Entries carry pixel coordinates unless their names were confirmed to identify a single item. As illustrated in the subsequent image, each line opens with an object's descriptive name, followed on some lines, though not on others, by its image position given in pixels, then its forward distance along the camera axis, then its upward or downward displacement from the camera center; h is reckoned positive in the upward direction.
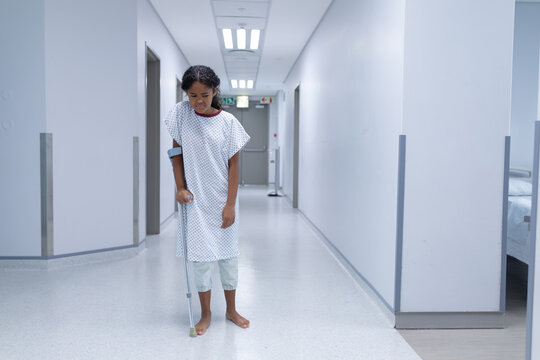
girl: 2.48 -0.14
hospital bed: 3.18 -0.54
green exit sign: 13.23 +1.36
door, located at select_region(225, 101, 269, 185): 13.58 +0.22
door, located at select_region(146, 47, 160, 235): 5.50 +0.01
